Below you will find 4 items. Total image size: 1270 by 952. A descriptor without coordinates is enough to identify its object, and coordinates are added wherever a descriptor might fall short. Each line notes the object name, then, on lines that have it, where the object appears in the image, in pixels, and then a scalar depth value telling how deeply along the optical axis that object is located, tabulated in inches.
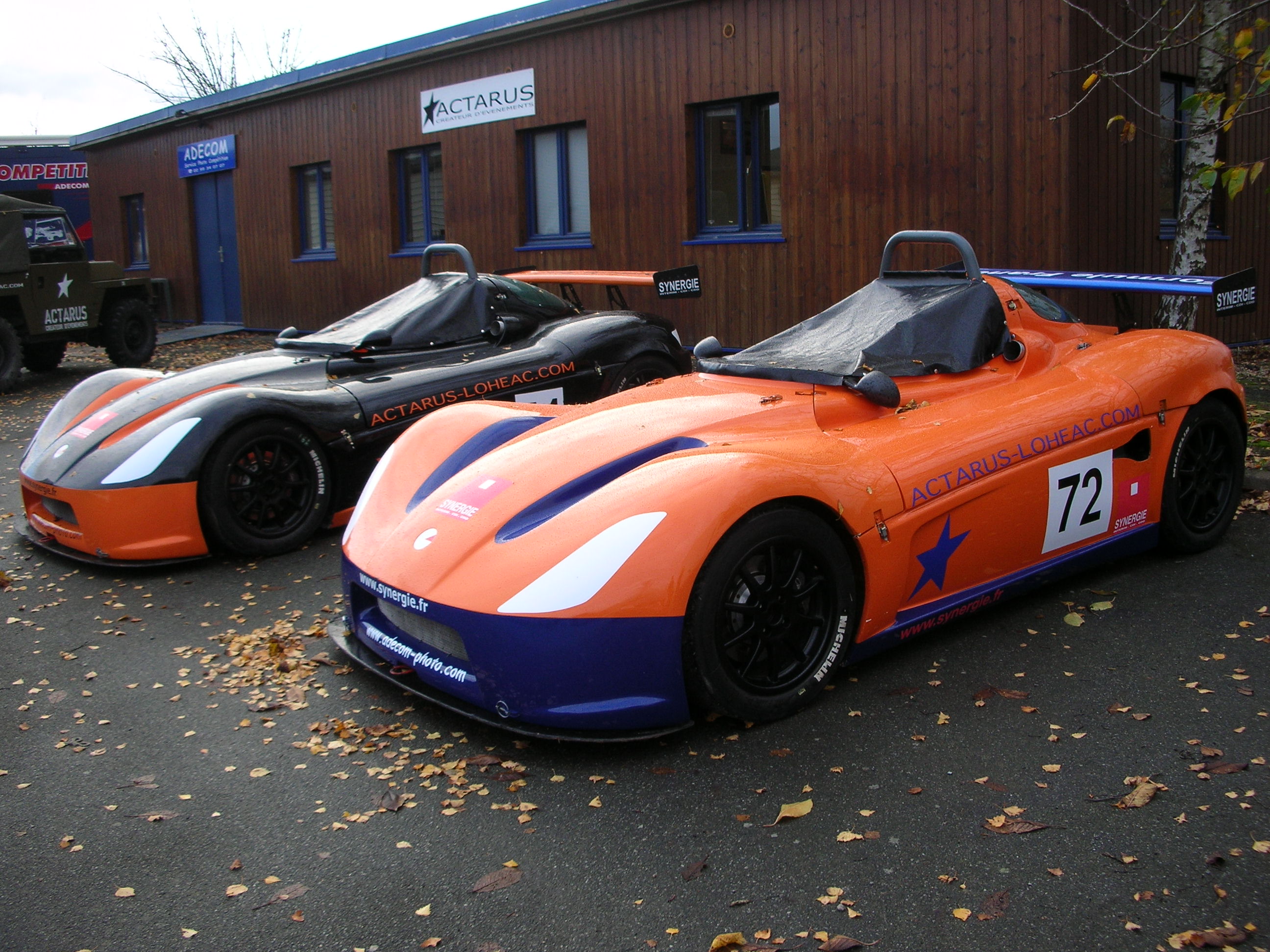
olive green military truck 534.0
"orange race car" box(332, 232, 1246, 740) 124.2
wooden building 375.6
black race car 207.9
